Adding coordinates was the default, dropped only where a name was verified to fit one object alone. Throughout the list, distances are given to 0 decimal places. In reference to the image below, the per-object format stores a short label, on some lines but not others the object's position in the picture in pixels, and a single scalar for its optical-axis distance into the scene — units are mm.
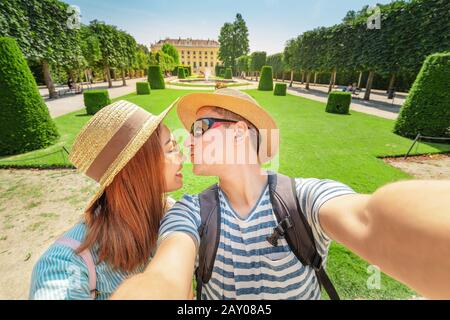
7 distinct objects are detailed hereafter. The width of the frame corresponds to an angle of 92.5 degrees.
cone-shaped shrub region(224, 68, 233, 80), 52000
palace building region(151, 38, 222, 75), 110438
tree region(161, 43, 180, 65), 74188
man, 663
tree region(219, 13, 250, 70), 70062
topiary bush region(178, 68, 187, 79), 49562
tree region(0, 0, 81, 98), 14906
